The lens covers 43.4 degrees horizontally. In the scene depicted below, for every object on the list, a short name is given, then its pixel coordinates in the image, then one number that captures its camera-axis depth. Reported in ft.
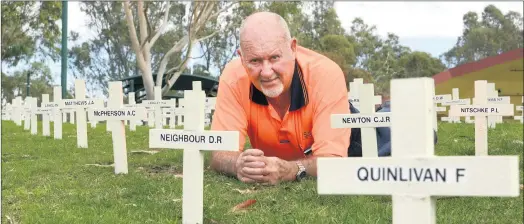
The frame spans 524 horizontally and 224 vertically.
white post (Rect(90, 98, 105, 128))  24.75
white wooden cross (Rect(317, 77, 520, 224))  7.47
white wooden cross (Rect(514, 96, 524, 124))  68.53
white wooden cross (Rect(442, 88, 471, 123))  31.04
